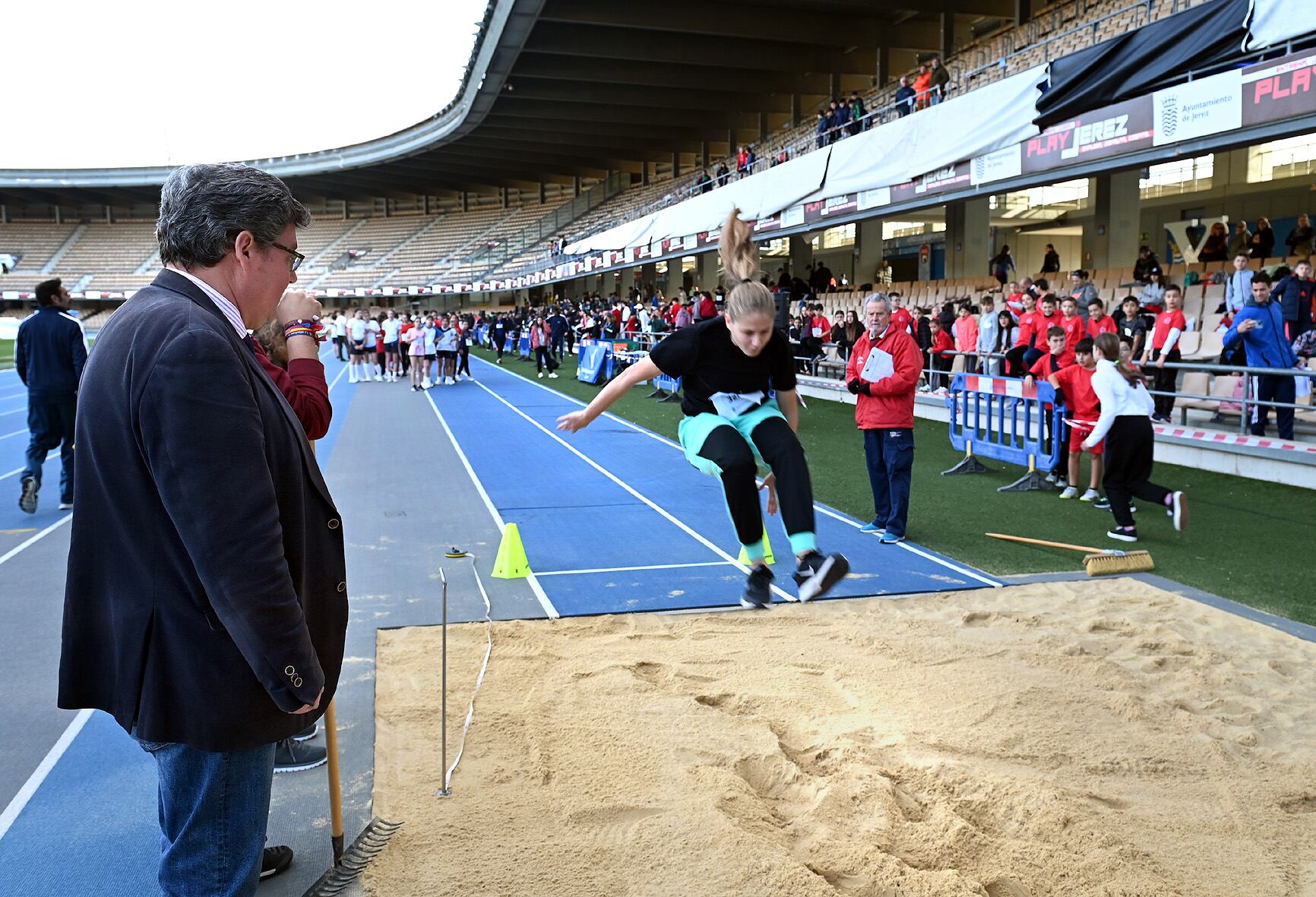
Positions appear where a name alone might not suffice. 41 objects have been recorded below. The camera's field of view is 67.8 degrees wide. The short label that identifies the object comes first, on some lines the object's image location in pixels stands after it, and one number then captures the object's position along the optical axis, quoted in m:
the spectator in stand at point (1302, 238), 17.59
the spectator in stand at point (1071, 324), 11.16
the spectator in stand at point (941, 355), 17.47
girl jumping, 4.88
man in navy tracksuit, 8.78
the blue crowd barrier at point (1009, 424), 10.34
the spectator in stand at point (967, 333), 16.75
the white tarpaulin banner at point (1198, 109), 10.59
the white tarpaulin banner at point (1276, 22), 9.41
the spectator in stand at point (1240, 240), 18.89
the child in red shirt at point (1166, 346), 11.84
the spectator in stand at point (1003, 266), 20.92
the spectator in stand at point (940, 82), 18.28
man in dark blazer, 1.97
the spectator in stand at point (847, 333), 18.70
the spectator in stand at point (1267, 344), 10.77
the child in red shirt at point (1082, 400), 9.30
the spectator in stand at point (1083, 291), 14.02
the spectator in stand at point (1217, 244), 17.95
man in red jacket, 8.05
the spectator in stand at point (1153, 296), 14.20
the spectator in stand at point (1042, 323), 11.91
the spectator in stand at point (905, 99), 17.67
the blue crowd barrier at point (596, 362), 24.28
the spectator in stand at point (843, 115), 24.19
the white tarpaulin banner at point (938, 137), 13.59
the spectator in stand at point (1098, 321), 12.15
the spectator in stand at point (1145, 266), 16.08
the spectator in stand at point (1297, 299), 11.52
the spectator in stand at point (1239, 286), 11.46
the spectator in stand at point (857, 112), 21.78
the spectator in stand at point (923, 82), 19.31
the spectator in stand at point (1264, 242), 16.50
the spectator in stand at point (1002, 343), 15.23
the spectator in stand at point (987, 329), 15.93
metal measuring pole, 3.51
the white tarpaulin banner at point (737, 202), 19.28
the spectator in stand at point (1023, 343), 13.36
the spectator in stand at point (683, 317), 22.14
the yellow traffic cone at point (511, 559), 7.04
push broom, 7.08
